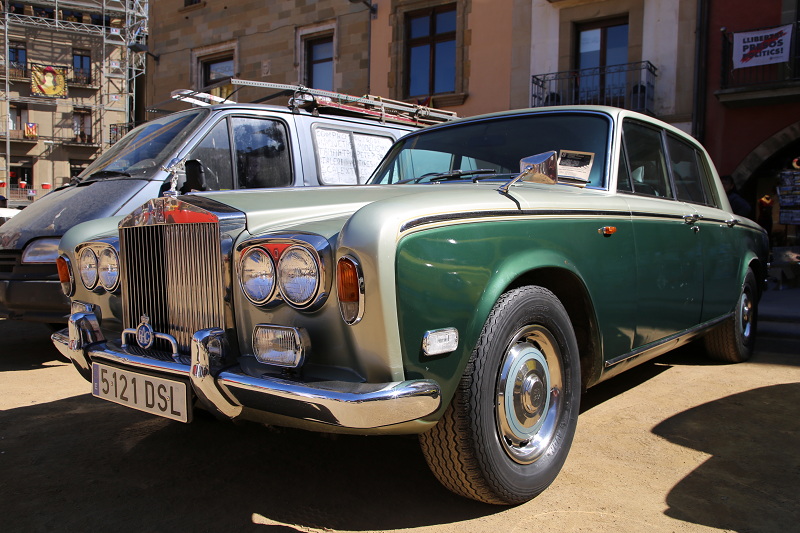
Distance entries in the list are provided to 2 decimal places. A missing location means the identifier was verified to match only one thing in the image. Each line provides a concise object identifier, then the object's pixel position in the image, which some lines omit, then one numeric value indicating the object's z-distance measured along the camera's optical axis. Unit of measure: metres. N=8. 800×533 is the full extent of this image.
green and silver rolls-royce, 1.69
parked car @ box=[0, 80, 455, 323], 4.27
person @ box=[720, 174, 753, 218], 7.84
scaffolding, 35.31
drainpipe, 10.70
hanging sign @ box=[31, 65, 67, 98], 36.00
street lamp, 15.59
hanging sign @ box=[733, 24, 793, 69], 9.76
